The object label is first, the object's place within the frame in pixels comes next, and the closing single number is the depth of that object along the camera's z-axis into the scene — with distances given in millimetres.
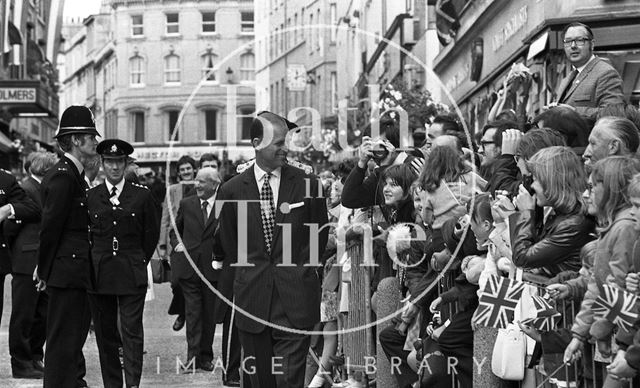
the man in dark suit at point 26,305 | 14500
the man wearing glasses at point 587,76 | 10328
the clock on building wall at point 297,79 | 76688
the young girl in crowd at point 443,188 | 9844
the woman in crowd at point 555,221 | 7438
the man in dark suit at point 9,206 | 14594
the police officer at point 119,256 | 12703
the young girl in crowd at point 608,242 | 6457
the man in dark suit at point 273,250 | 9820
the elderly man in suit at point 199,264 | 15391
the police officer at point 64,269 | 11344
